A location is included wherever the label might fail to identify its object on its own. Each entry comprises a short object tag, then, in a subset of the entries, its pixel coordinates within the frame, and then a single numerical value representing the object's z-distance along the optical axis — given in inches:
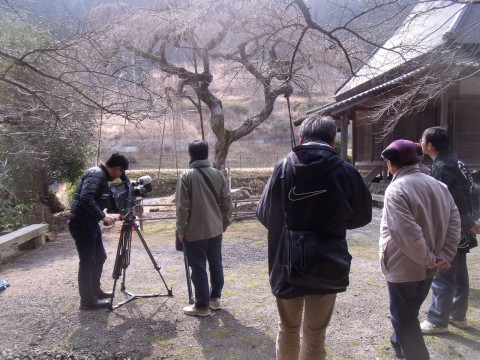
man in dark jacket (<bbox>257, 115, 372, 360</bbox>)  82.6
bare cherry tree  323.9
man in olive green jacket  141.3
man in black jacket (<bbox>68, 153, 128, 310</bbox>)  144.5
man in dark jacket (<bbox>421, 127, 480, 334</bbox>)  121.3
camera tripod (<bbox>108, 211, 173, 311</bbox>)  158.2
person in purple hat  93.9
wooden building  164.1
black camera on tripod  152.0
